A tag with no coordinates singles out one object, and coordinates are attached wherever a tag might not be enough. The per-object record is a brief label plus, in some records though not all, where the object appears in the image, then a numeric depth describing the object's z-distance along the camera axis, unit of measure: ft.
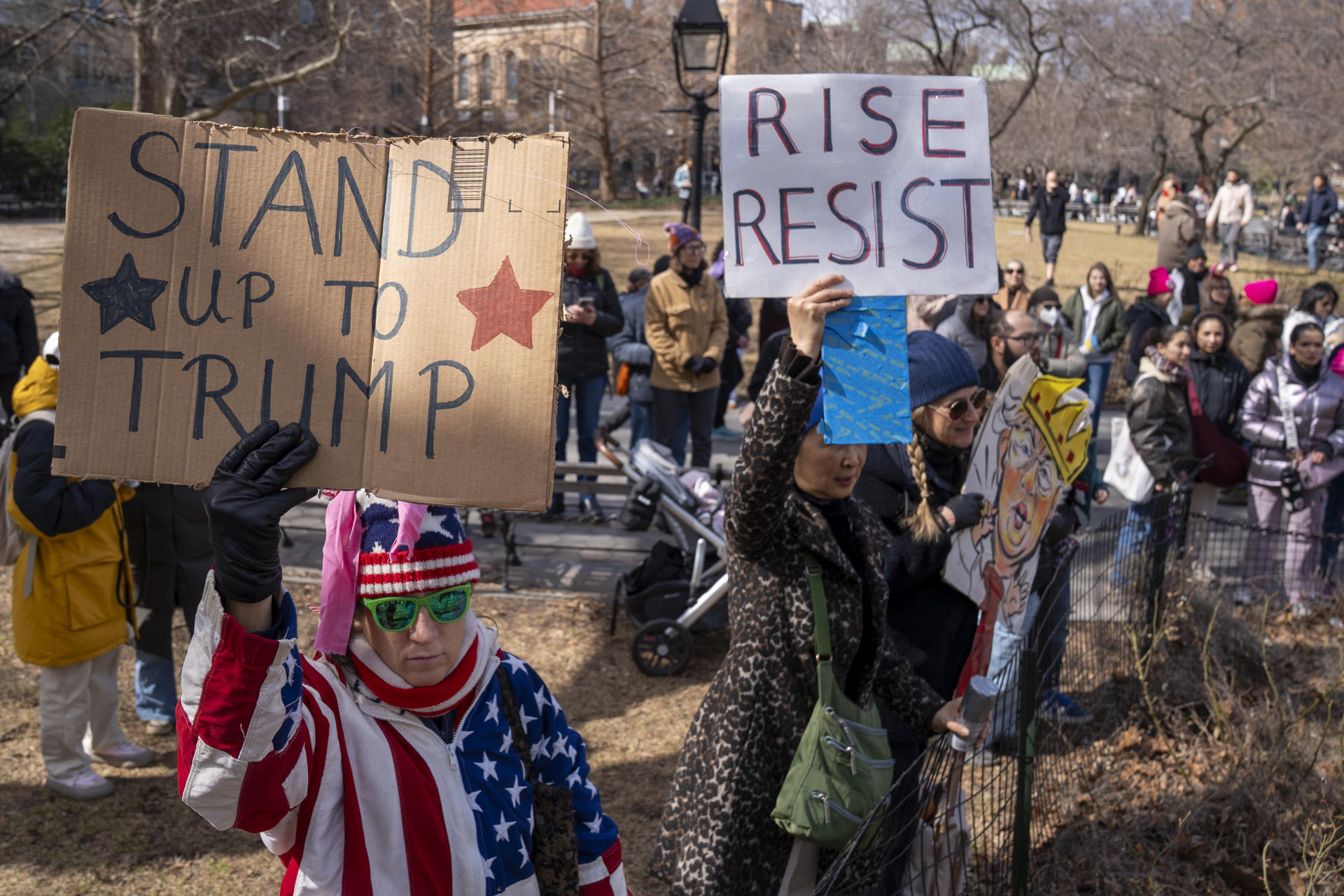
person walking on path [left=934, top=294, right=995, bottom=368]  22.33
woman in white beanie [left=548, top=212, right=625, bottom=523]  25.36
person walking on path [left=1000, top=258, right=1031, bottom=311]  32.24
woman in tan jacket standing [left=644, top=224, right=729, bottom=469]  25.89
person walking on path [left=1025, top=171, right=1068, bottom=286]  72.43
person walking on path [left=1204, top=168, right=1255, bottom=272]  73.77
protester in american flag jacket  5.64
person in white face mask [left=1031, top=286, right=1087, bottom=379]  27.14
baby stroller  18.76
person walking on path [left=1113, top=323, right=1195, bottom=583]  21.93
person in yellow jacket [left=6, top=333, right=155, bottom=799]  12.84
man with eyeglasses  18.63
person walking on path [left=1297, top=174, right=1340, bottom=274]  77.87
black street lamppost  29.86
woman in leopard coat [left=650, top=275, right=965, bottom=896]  8.70
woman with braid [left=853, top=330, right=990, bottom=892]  10.53
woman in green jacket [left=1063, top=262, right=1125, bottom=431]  34.96
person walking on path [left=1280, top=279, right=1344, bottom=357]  28.74
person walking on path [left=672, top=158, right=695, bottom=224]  61.57
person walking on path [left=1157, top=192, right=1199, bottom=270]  49.52
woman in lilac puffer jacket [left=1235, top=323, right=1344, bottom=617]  22.38
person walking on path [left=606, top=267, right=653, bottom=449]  26.91
